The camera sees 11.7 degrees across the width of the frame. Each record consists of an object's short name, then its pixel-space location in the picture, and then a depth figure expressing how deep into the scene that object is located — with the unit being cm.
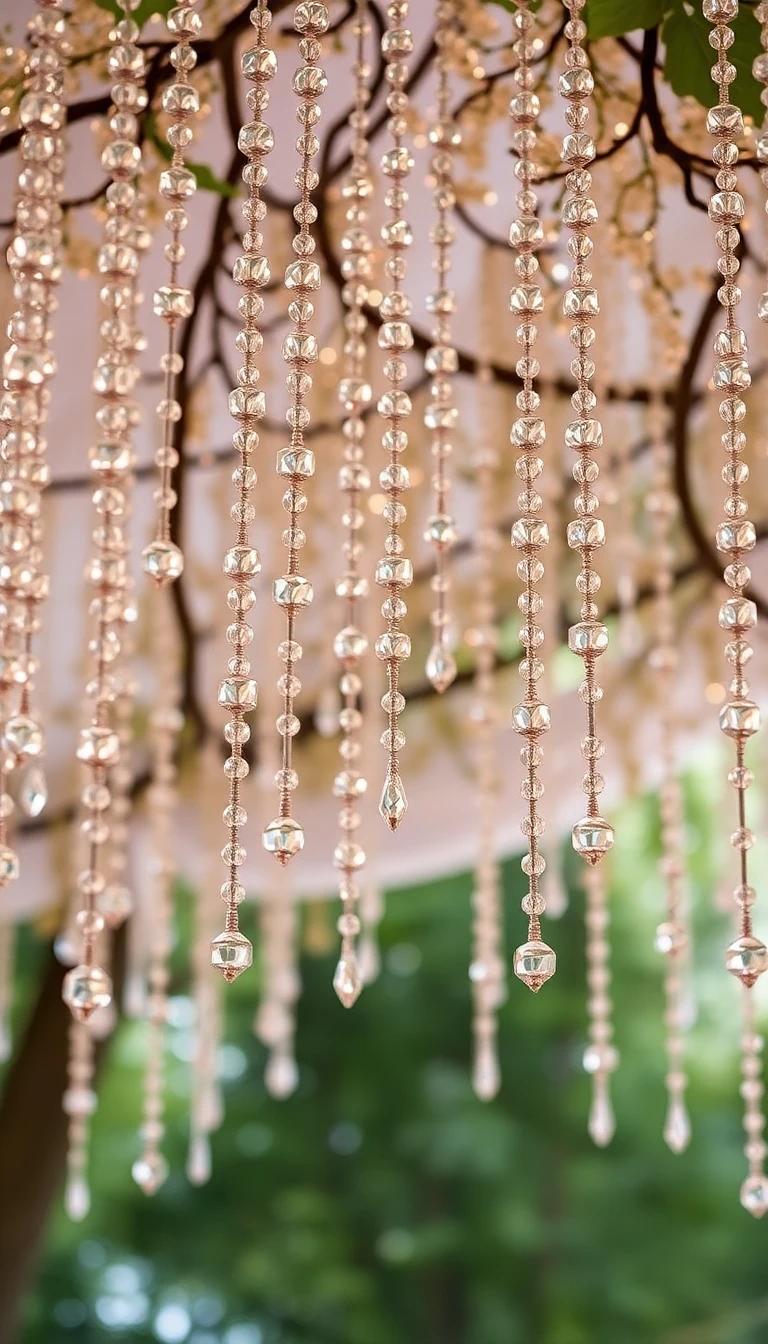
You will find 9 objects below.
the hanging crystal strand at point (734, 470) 124
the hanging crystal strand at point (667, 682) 167
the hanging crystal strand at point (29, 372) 125
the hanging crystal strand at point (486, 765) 163
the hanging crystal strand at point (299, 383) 123
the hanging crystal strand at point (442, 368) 129
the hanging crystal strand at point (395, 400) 124
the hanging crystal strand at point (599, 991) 174
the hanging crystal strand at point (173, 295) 124
